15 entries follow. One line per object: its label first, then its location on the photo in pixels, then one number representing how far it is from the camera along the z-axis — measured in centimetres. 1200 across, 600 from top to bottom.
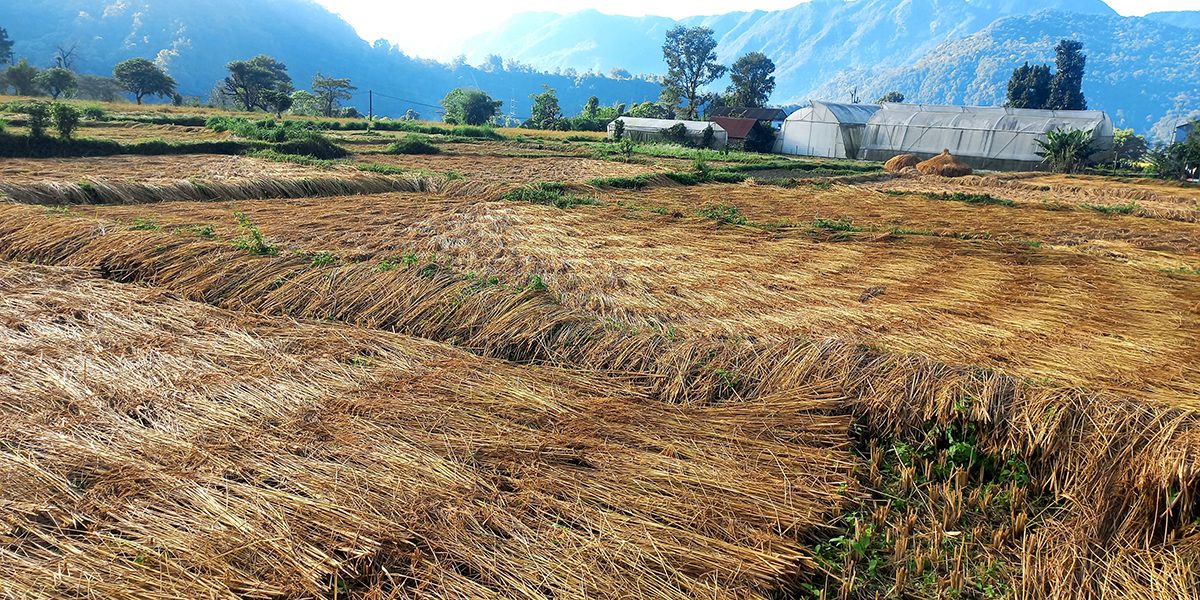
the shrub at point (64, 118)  1507
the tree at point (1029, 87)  4872
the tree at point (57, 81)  4359
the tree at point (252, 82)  4625
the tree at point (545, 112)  4800
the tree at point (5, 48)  5984
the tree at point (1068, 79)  4844
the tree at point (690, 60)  7331
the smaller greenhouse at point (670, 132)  3569
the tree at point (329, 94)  5384
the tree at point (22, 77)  4156
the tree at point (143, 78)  4922
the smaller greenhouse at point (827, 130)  3173
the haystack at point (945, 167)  2125
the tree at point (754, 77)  6494
